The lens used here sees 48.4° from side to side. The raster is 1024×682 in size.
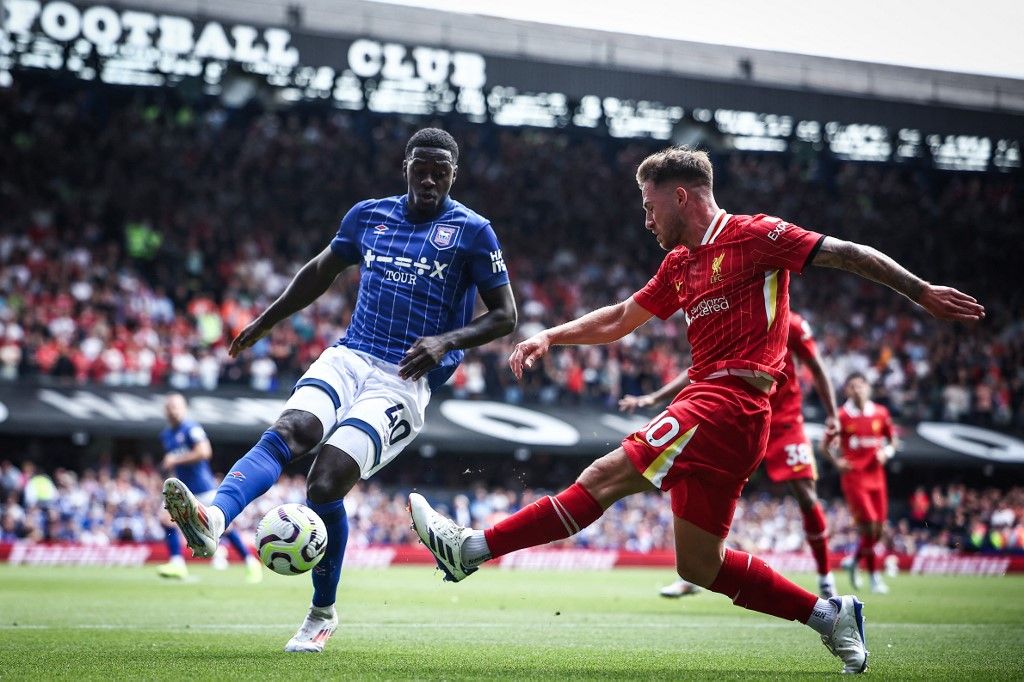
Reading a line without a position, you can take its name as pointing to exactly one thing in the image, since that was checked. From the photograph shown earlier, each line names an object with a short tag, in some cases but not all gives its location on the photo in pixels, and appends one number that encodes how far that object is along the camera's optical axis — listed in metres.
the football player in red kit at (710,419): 5.50
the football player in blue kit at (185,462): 14.75
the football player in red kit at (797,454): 10.35
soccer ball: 5.60
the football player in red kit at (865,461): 14.60
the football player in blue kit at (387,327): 6.18
